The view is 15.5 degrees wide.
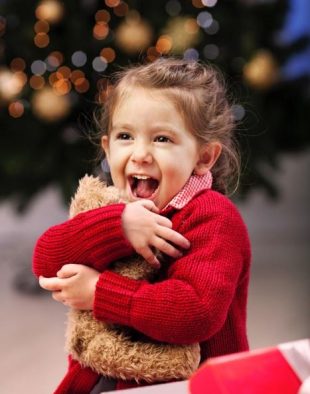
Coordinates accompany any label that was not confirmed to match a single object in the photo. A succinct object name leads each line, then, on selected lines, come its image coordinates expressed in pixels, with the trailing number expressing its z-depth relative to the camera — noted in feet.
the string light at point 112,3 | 12.40
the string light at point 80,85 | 12.25
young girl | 4.48
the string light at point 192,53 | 11.88
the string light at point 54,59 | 12.34
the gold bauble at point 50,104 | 12.07
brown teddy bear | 4.49
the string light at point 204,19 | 12.58
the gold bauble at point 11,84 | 12.26
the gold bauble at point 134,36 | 11.93
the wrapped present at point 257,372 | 3.25
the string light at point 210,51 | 12.59
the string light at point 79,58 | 12.35
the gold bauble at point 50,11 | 12.07
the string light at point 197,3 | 12.50
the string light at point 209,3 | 12.68
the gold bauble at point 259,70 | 13.00
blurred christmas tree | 12.13
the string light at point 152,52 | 11.65
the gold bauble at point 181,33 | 11.95
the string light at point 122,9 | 12.35
